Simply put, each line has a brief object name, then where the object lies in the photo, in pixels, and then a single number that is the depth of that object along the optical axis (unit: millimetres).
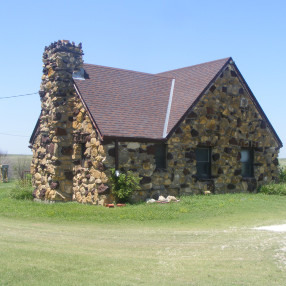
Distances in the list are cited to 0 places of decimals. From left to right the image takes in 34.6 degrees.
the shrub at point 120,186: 17469
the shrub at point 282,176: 23984
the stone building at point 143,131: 18297
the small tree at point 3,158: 47481
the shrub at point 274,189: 21500
